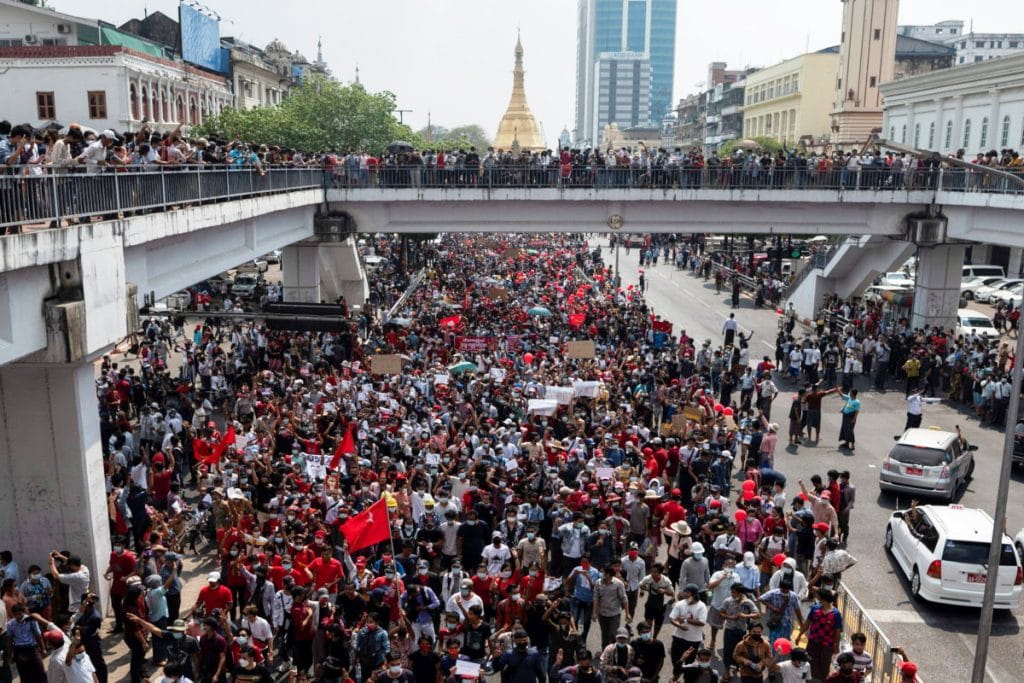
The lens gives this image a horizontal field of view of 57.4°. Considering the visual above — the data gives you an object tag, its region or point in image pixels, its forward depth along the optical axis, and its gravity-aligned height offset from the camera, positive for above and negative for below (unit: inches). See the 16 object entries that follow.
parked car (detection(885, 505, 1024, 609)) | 479.5 -207.9
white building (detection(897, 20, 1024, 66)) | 4648.1 +609.2
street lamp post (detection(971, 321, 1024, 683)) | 368.8 -150.9
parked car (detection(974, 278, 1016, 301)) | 1692.9 -238.6
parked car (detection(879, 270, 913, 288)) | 1785.2 -242.9
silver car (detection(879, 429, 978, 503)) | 645.3 -211.4
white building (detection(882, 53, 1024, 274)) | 1672.0 +89.4
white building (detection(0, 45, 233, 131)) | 2043.6 +131.1
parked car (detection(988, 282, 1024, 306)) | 1561.3 -233.6
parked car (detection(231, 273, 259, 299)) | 1700.1 -253.2
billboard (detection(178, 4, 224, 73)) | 2561.5 +304.6
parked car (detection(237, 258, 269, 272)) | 2178.4 -277.2
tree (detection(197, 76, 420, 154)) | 2279.8 +66.3
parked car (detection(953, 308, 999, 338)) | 1318.9 -236.5
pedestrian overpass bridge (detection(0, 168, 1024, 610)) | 454.9 -76.7
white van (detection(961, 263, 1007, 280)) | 1849.2 -223.8
